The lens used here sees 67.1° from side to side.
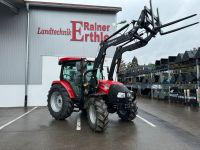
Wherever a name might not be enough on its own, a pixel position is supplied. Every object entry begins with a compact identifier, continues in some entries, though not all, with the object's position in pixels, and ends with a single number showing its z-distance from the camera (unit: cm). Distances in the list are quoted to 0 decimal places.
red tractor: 454
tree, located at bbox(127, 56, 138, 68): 4347
